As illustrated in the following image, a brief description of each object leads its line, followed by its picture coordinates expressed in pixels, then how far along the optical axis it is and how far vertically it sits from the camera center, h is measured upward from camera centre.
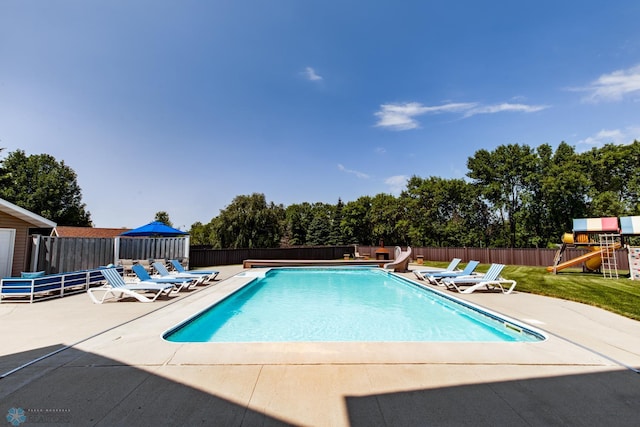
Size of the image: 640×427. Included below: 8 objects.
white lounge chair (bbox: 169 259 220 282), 10.91 -1.14
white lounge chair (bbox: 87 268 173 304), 7.12 -1.15
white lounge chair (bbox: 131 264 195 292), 8.63 -1.14
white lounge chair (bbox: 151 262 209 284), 9.75 -1.15
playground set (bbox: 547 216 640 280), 13.42 -0.03
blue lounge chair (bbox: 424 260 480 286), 10.44 -1.30
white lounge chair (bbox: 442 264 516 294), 8.66 -1.35
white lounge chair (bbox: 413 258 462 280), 11.57 -1.29
